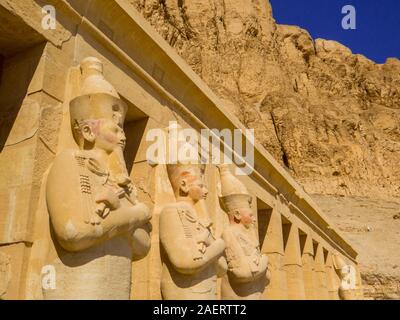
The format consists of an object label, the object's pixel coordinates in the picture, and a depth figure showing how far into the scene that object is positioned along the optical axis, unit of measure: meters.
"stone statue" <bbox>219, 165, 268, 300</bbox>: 4.75
